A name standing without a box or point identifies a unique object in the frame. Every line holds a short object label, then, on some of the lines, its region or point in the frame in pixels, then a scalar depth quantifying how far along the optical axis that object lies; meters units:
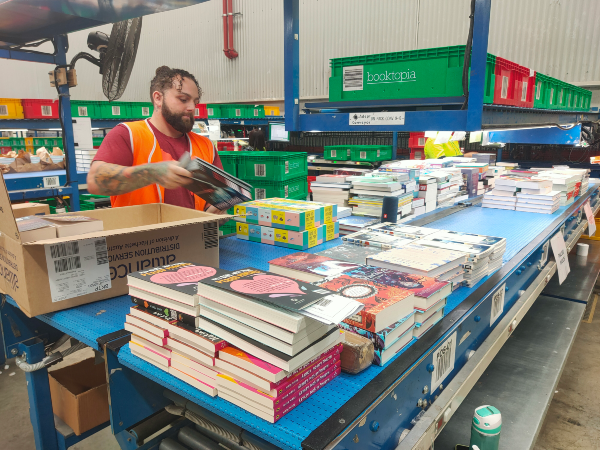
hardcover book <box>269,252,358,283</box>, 1.46
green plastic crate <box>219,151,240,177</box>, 3.06
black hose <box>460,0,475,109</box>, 1.64
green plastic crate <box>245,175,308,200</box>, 3.06
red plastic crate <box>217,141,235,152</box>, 7.99
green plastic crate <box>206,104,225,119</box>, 9.65
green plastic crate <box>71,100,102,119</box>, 8.24
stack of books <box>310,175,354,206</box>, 2.93
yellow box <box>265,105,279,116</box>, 9.55
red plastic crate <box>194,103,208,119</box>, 9.34
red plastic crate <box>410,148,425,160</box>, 7.56
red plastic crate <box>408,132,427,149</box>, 7.61
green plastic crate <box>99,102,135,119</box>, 8.69
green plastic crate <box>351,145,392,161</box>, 7.91
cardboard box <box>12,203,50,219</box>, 2.16
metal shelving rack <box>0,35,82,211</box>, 3.34
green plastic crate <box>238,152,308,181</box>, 3.00
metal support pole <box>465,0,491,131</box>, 1.62
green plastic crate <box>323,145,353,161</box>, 8.36
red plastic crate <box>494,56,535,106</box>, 1.81
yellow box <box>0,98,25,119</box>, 6.79
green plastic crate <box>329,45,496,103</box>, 1.78
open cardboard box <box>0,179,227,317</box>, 1.34
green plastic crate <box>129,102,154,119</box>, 9.02
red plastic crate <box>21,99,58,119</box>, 7.15
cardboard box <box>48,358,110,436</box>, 1.79
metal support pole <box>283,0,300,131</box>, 2.17
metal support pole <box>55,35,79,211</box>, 3.37
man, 2.02
